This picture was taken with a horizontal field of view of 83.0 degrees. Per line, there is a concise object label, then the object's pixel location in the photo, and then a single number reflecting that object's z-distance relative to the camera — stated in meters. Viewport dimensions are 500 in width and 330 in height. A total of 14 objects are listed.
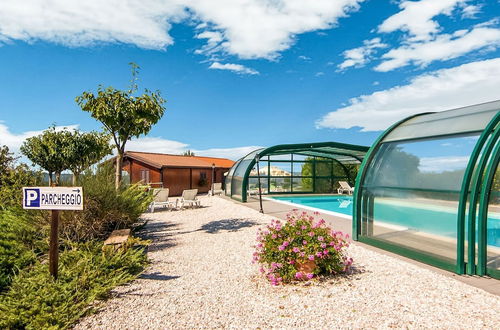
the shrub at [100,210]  5.89
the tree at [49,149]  17.86
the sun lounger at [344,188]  19.75
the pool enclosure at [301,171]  17.39
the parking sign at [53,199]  3.60
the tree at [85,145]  18.08
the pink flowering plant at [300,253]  4.11
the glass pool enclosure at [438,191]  4.27
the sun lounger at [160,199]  11.98
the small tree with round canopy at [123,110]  7.13
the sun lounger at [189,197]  12.75
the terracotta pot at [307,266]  4.13
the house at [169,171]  19.64
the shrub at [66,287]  2.92
